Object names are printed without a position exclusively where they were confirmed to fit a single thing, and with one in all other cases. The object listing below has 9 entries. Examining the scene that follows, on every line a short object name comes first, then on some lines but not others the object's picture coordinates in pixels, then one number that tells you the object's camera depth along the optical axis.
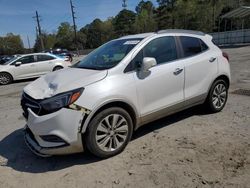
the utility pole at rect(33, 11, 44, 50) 42.72
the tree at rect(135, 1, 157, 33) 46.25
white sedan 9.33
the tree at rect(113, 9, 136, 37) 53.01
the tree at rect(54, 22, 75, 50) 59.23
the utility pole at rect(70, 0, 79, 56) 41.35
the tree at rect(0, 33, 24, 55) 68.32
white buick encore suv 2.62
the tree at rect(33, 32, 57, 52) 67.30
